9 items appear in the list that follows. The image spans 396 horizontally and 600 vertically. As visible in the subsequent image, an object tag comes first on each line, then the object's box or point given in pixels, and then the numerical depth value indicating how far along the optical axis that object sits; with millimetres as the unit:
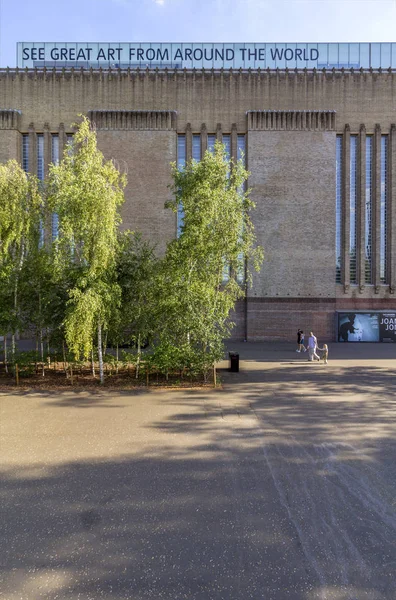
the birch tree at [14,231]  12328
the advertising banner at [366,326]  25922
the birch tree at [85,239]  10641
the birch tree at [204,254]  11344
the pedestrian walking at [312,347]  16844
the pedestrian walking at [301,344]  20700
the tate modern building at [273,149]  26125
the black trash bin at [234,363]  14023
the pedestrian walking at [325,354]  16250
